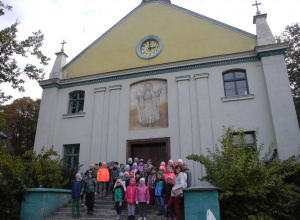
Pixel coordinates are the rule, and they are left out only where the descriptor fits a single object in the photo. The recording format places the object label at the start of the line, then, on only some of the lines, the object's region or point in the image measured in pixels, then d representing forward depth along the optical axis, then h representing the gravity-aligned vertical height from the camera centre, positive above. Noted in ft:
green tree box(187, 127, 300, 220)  26.22 -0.16
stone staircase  30.91 -2.45
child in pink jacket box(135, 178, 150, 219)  29.09 -0.62
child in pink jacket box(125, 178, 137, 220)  29.69 -0.84
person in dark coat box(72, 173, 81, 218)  31.35 -0.40
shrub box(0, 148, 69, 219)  31.78 +1.80
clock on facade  53.16 +28.20
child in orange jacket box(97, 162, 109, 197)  36.88 +2.05
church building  43.04 +17.62
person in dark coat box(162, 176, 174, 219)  28.50 +0.11
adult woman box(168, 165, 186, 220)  26.94 -0.20
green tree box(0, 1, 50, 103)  43.98 +23.09
